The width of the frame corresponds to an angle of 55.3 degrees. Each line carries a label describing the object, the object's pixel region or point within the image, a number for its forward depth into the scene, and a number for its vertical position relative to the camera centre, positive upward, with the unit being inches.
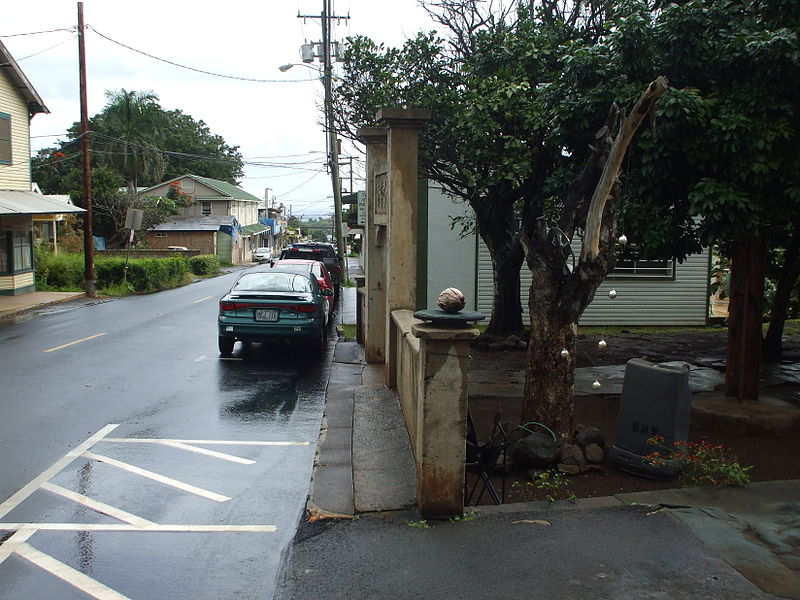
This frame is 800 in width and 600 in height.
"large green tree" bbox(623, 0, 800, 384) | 316.2 +42.2
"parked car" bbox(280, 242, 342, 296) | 1111.6 -25.1
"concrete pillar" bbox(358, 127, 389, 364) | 431.8 -11.1
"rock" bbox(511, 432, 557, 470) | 267.6 -75.3
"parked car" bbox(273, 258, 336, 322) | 729.3 -30.3
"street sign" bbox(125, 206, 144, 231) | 1105.0 +24.3
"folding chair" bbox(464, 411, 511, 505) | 241.6 -70.2
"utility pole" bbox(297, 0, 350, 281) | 1300.7 +146.3
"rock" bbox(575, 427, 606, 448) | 286.8 -74.9
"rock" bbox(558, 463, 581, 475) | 270.1 -81.6
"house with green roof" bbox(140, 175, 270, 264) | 2235.5 +47.4
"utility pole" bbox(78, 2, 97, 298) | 1025.5 +65.7
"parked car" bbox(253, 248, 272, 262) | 2604.3 -60.2
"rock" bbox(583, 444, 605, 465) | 281.6 -79.4
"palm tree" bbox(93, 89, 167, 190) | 2181.3 +301.8
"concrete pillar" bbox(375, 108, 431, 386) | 352.2 +17.8
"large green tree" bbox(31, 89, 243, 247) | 1941.4 +222.8
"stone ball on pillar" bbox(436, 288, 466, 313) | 221.6 -18.2
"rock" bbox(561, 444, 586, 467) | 276.1 -78.7
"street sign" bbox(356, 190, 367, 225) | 946.2 +46.5
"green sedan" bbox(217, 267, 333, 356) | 529.3 -55.4
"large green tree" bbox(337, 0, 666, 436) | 291.7 +60.0
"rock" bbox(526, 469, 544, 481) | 262.0 -81.2
